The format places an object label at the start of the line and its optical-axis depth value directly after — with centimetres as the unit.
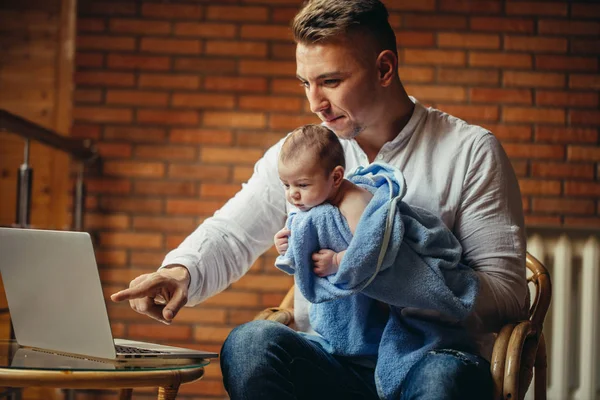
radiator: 297
